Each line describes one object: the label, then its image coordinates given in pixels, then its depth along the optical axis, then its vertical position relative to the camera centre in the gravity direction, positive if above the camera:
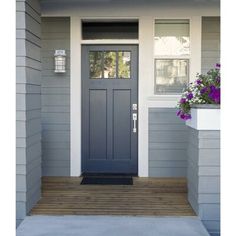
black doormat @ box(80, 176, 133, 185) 5.74 -1.08
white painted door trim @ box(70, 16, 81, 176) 6.11 +0.02
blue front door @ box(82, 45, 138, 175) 6.23 -0.11
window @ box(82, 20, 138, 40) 6.23 +1.05
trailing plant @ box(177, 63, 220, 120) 4.20 +0.09
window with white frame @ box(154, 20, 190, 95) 6.13 +0.72
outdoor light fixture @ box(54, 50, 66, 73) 6.03 +0.58
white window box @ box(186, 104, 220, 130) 4.12 -0.14
